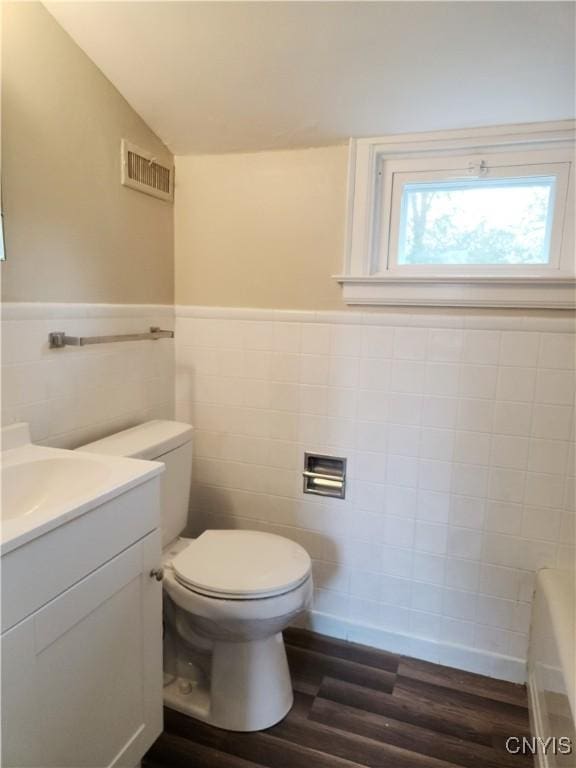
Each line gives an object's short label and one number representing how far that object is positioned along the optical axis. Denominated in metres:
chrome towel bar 1.48
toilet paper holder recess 1.92
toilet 1.44
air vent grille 1.71
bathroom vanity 0.93
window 1.58
